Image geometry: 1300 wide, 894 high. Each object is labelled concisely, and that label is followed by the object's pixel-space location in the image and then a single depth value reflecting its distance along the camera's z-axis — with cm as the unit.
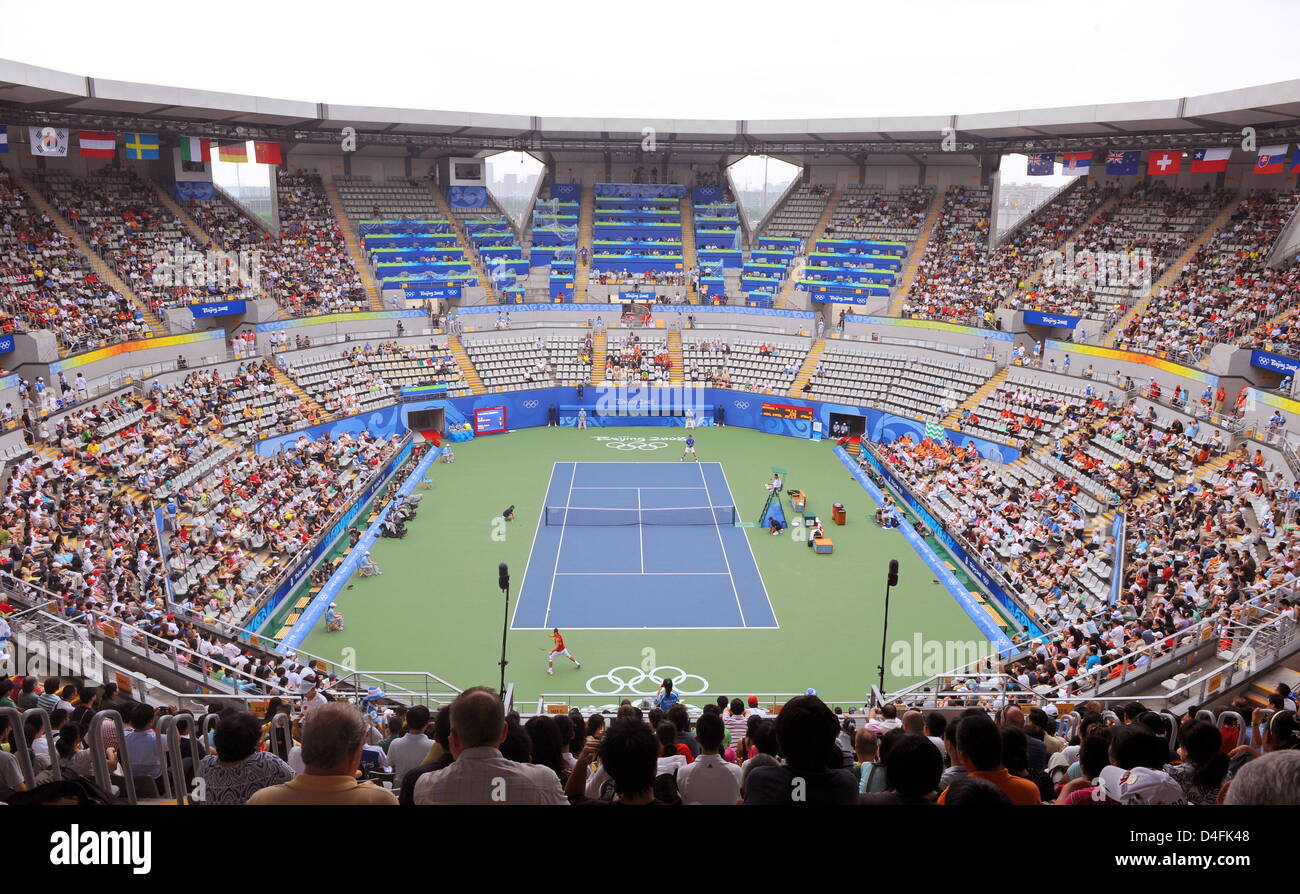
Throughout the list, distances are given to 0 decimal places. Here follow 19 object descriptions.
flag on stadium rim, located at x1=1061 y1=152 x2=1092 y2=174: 4712
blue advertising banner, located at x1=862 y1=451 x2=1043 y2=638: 2520
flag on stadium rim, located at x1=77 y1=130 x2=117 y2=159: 4100
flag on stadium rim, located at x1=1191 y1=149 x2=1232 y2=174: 4156
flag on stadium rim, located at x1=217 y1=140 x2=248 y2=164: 4780
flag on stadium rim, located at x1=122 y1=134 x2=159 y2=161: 4316
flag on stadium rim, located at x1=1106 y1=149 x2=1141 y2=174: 4544
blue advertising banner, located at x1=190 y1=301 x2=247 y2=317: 4169
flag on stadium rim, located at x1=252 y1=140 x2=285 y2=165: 4859
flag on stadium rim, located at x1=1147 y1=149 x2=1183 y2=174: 4354
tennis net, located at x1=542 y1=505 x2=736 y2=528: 3391
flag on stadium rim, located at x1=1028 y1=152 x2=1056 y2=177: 4866
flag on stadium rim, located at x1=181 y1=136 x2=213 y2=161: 4616
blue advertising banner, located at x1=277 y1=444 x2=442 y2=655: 2448
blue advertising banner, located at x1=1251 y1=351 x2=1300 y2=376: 3175
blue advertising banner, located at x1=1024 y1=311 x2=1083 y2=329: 4262
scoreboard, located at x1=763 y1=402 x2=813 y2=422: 4650
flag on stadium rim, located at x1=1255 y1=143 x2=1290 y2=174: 3878
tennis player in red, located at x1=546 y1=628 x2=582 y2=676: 2273
